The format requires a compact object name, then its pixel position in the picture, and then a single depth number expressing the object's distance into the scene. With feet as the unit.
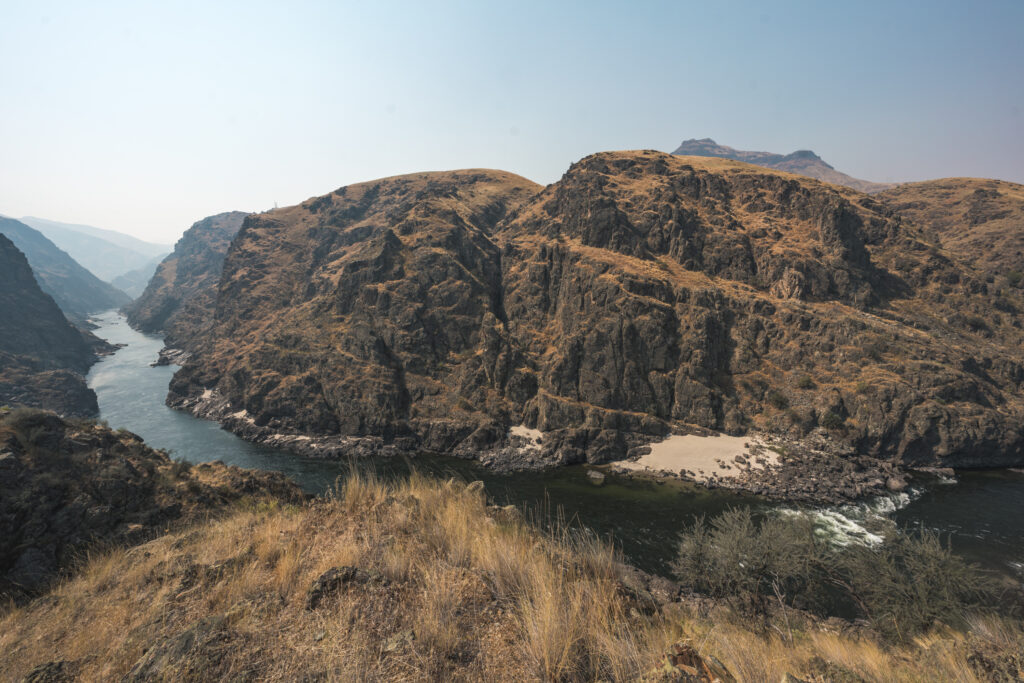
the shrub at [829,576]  67.92
